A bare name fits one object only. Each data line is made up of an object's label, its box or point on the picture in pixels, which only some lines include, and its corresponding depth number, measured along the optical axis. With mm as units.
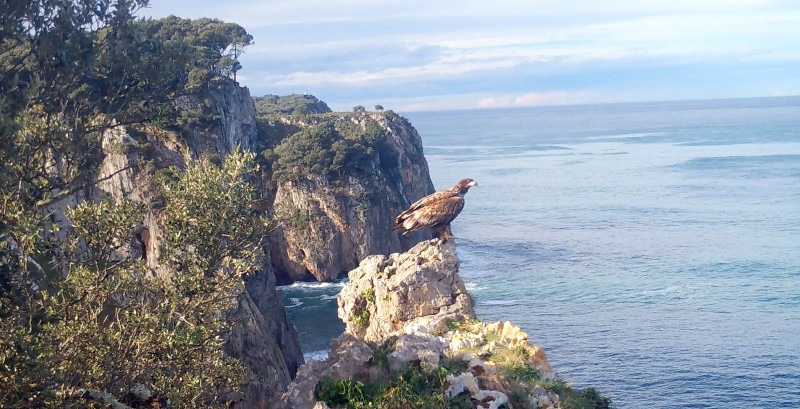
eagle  17844
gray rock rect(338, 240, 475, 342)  18906
